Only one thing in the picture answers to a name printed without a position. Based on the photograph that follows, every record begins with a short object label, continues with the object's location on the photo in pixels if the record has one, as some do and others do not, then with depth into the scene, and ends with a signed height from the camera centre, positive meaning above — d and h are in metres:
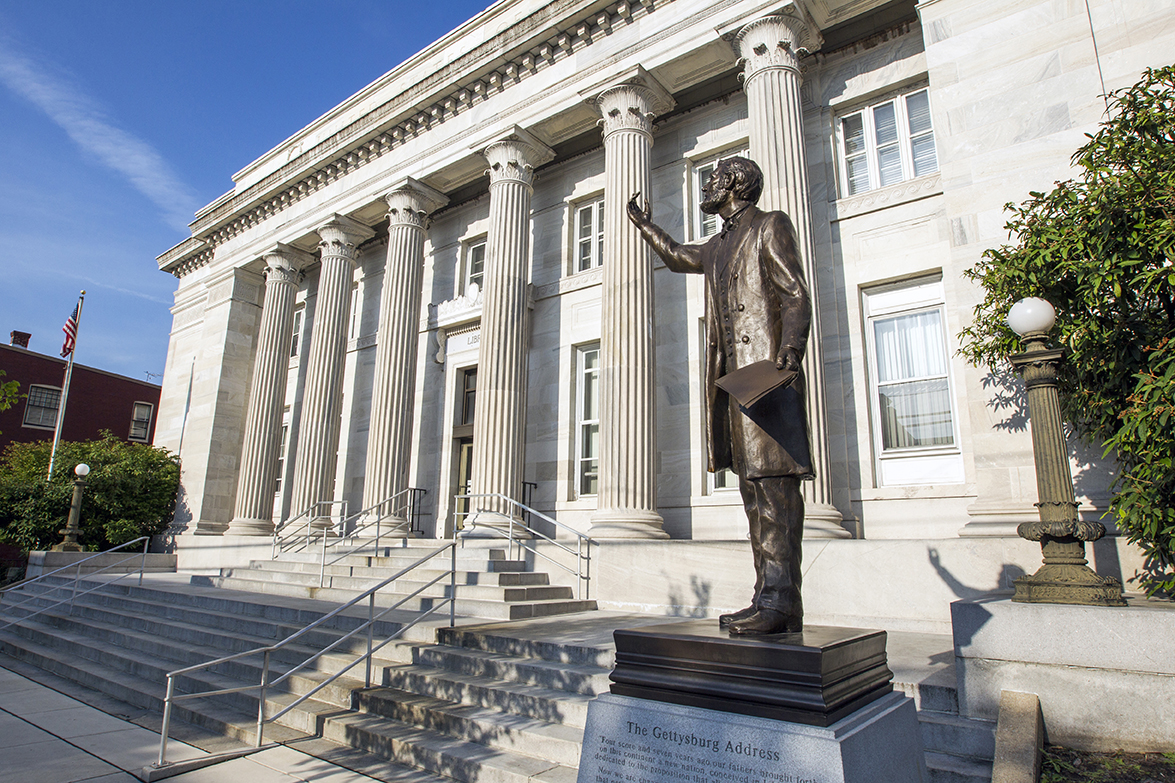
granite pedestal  3.23 -0.88
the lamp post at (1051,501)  5.73 +0.36
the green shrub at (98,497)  22.98 +1.11
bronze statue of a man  4.11 +1.15
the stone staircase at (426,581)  10.80 -0.86
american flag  25.36 +7.13
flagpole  24.25 +5.06
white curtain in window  12.62 +2.90
